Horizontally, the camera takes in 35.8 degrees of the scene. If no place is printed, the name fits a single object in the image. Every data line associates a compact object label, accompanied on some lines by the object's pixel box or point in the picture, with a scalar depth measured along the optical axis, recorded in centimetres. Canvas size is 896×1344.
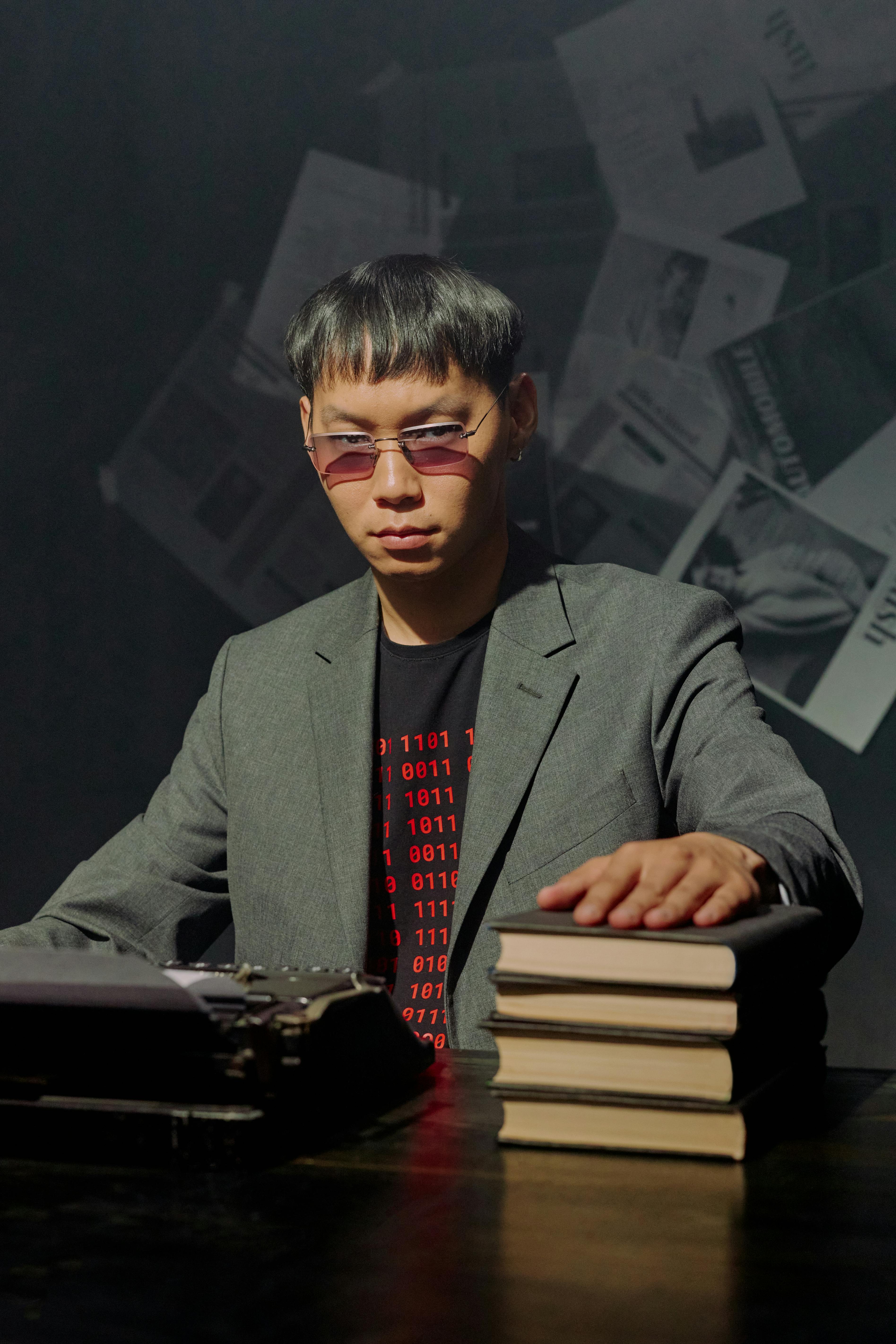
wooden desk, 58
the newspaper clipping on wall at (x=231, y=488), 315
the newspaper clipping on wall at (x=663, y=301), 287
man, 151
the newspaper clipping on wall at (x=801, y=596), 281
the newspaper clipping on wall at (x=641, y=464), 290
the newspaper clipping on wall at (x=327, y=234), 305
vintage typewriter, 77
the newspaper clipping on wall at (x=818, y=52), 276
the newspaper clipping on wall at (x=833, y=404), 279
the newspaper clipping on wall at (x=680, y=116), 284
